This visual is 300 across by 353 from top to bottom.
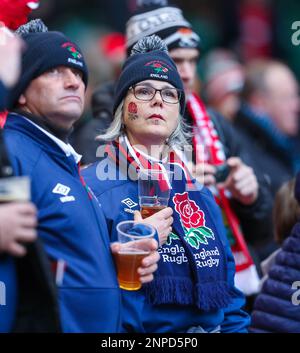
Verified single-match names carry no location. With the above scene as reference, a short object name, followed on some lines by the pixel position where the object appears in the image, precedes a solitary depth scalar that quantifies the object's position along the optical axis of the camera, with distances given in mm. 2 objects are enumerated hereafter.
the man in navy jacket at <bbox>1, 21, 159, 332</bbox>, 7375
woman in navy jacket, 8250
